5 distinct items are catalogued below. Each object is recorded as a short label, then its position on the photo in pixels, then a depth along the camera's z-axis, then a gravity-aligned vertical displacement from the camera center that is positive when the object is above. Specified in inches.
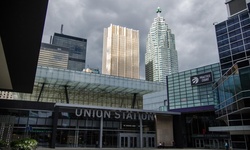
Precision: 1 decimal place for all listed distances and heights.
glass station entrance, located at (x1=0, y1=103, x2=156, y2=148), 1241.4 +32.2
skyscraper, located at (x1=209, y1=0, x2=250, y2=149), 972.6 +269.7
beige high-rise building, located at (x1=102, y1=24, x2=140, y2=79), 7175.2 +2560.9
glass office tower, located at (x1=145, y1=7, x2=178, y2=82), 6604.3 +2404.9
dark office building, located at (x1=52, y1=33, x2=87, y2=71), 7368.1 +2465.3
